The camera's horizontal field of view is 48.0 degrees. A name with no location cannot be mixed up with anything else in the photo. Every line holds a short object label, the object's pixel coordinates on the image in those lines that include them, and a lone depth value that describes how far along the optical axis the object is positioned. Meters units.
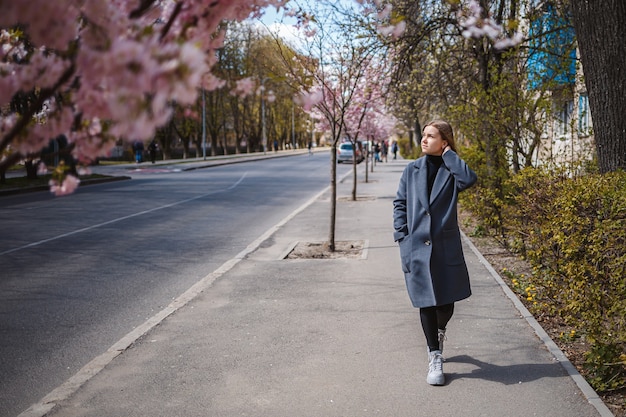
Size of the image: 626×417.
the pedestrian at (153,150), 48.66
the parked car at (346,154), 51.84
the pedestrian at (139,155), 47.29
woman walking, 4.80
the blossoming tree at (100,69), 1.61
